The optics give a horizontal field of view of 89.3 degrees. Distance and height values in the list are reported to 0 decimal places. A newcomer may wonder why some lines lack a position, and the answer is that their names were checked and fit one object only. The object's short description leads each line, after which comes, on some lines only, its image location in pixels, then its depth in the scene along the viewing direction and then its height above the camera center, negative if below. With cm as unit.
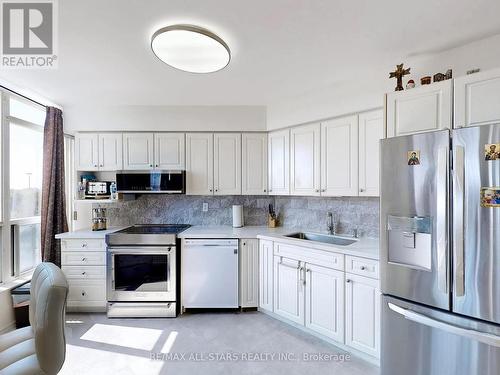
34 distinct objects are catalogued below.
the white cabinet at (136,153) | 326 +46
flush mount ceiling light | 165 +98
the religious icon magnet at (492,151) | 133 +19
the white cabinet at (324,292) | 202 -96
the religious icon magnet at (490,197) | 133 -5
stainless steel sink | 266 -56
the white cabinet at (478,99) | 148 +53
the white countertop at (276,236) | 213 -52
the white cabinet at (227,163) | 328 +33
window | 252 +7
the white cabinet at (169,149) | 327 +51
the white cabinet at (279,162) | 307 +33
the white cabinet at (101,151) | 326 +49
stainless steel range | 283 -97
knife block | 332 -44
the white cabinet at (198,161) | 328 +36
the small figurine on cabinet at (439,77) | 170 +75
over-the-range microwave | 313 +8
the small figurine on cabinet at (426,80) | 174 +74
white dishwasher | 287 -103
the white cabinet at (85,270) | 288 -93
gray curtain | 291 +1
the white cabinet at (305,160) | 280 +32
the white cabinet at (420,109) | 163 +53
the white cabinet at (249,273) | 289 -97
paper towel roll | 337 -37
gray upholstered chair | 126 -75
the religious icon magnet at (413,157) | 159 +20
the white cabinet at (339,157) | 251 +32
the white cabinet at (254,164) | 328 +31
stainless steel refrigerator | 136 -38
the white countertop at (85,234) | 287 -53
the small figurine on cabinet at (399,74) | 187 +85
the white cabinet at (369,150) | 235 +36
